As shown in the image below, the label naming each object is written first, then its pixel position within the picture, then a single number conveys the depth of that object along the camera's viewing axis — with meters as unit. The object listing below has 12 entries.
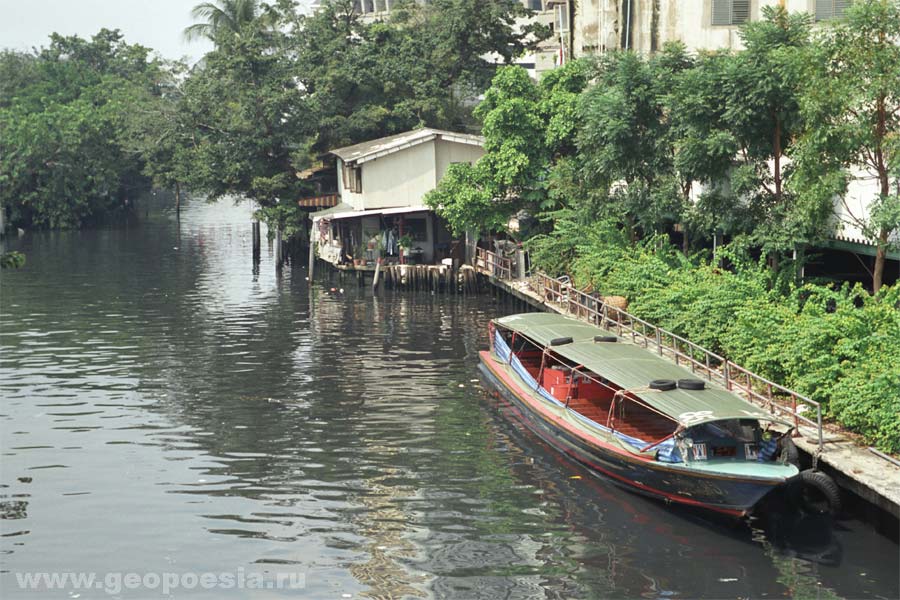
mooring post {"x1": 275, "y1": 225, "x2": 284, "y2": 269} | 67.14
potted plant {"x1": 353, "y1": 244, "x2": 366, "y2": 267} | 59.22
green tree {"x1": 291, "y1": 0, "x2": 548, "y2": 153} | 69.69
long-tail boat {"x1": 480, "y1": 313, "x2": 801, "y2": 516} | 21.73
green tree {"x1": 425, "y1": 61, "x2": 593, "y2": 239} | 49.72
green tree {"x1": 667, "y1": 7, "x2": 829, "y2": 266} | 32.31
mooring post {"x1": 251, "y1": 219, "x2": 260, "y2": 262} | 71.06
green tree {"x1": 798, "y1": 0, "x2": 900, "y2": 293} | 27.81
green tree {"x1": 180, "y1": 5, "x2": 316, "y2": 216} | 68.38
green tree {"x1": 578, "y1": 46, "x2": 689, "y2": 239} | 40.09
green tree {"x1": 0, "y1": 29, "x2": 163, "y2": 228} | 93.62
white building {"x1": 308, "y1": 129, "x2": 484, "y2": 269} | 57.62
